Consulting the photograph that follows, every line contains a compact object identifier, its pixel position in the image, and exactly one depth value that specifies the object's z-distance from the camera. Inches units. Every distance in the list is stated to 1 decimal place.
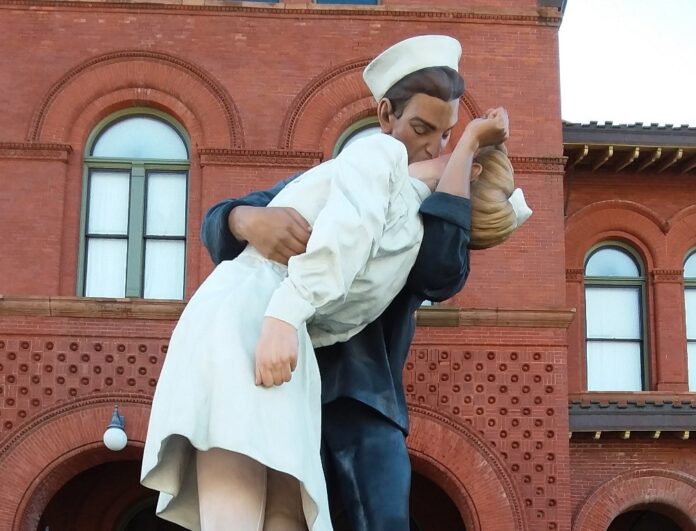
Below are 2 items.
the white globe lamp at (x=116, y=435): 624.7
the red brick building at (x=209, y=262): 660.1
